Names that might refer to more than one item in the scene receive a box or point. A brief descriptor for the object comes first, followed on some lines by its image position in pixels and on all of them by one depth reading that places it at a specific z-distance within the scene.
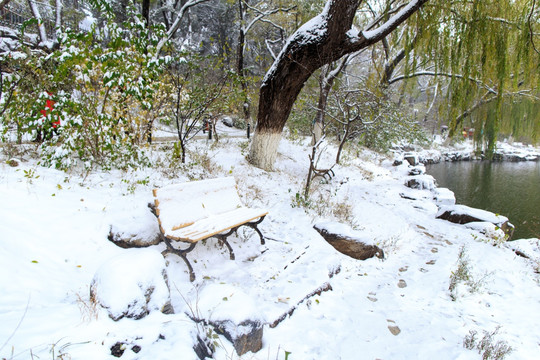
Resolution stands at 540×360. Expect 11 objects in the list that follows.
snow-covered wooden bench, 2.98
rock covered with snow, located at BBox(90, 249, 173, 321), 1.95
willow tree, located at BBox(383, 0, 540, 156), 4.72
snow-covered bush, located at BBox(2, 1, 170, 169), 4.03
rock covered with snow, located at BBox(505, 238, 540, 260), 4.96
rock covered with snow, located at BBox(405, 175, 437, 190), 10.05
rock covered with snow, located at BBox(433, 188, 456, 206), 8.33
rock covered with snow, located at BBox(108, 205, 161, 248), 3.12
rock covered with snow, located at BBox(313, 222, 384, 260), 4.11
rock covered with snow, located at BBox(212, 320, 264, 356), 2.05
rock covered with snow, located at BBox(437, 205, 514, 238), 6.45
